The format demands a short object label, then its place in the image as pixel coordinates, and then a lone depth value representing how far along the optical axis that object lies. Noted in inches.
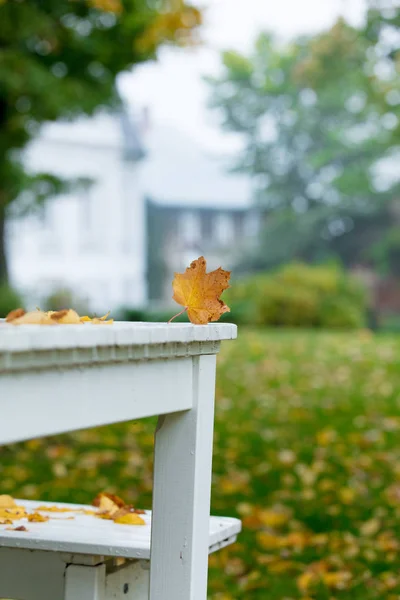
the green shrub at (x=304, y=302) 704.4
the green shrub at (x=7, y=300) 568.7
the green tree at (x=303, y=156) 1330.0
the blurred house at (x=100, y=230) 1138.7
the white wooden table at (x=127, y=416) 47.5
